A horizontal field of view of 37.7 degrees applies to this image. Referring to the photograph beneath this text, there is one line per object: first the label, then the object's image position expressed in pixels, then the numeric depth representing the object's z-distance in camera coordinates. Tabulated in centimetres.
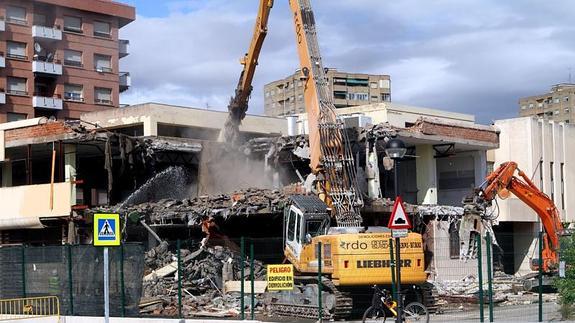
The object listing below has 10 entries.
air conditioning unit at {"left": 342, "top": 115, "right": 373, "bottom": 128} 3831
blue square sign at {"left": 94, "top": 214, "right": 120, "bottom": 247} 1722
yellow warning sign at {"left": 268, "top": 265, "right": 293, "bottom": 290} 2141
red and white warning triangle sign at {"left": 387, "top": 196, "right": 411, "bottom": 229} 1662
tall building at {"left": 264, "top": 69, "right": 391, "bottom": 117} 13262
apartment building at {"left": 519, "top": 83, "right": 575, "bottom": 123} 13675
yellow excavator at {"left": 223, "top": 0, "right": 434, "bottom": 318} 2323
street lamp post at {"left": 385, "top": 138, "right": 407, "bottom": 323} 1744
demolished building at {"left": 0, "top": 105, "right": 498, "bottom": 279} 3684
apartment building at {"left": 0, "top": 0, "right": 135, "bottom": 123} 6944
